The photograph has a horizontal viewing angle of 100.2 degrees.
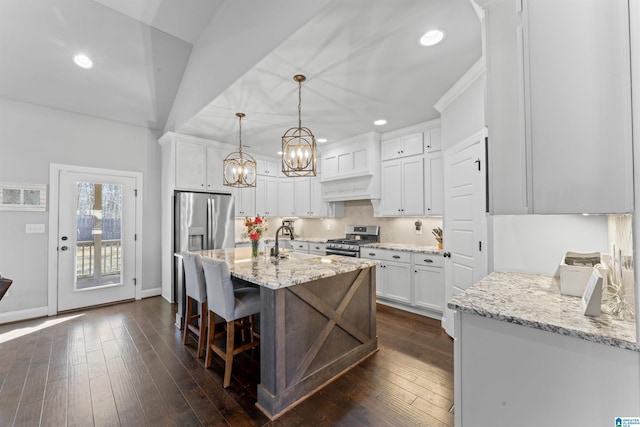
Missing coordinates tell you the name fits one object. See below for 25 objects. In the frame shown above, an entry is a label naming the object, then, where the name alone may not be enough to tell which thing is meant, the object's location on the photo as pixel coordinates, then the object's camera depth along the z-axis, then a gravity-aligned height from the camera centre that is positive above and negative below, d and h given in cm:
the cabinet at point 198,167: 426 +85
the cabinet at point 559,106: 92 +42
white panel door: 246 +0
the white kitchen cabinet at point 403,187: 393 +46
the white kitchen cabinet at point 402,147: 396 +110
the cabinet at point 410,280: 346 -87
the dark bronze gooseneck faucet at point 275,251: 291 -36
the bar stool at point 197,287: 253 -68
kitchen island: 187 -83
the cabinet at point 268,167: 564 +109
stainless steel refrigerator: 420 -7
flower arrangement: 278 -12
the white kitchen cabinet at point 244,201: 509 +32
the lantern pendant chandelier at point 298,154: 241 +59
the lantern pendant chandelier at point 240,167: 338 +65
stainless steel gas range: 440 -40
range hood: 442 +85
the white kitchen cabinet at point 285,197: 586 +45
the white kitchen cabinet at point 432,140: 373 +110
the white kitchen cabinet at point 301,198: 562 +43
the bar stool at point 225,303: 214 -72
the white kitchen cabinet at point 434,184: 368 +47
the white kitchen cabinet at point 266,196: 550 +46
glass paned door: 386 -33
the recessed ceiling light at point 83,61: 335 +200
